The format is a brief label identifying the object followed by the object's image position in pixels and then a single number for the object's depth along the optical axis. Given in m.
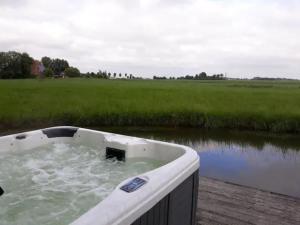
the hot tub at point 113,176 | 1.42
